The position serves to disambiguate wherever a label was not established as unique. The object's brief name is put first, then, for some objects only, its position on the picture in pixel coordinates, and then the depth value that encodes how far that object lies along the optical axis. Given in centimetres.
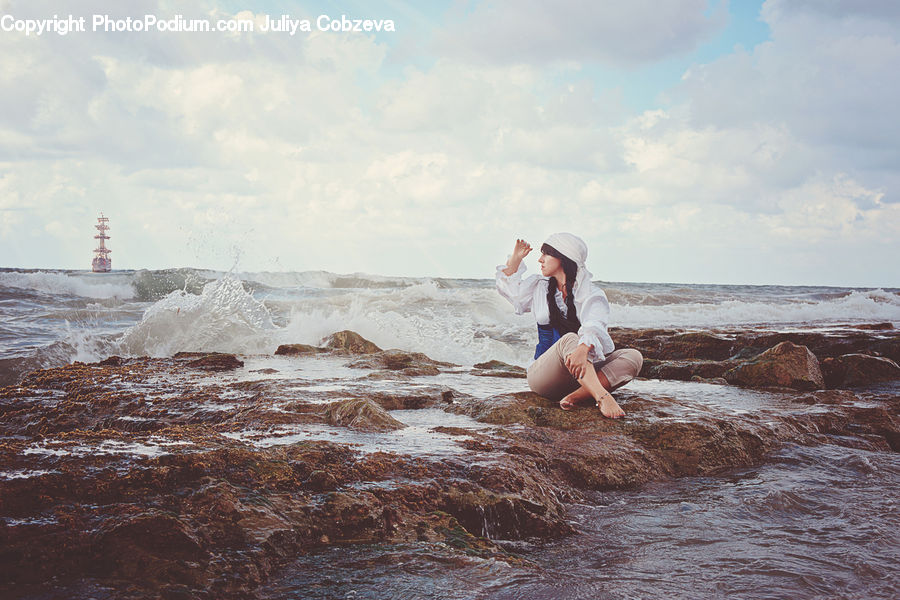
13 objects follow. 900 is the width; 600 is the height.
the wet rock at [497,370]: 745
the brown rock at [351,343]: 986
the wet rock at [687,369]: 759
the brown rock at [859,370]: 737
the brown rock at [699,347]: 929
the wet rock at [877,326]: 1070
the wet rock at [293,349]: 908
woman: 471
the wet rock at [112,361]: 762
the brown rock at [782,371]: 673
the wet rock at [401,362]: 737
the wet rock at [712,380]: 713
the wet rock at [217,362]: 736
